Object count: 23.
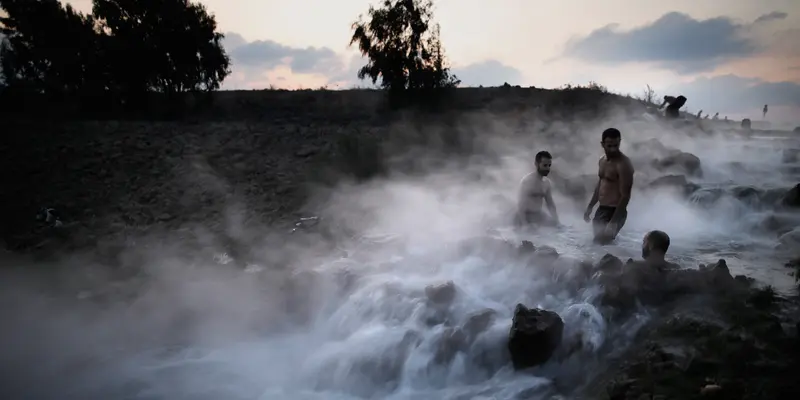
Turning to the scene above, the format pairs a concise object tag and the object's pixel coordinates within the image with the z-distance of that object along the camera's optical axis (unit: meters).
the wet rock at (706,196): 8.10
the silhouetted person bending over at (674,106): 17.06
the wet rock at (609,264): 4.89
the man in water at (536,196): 6.97
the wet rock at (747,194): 7.92
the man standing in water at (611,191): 5.76
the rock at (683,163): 9.99
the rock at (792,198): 7.38
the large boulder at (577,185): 9.06
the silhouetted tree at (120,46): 16.86
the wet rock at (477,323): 4.63
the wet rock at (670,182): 8.68
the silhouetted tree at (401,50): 15.81
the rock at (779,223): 6.89
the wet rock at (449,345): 4.55
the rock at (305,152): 11.46
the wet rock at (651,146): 11.13
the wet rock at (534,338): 4.14
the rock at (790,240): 6.12
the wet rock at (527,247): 5.91
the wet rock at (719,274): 4.45
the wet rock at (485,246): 6.16
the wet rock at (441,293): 5.21
